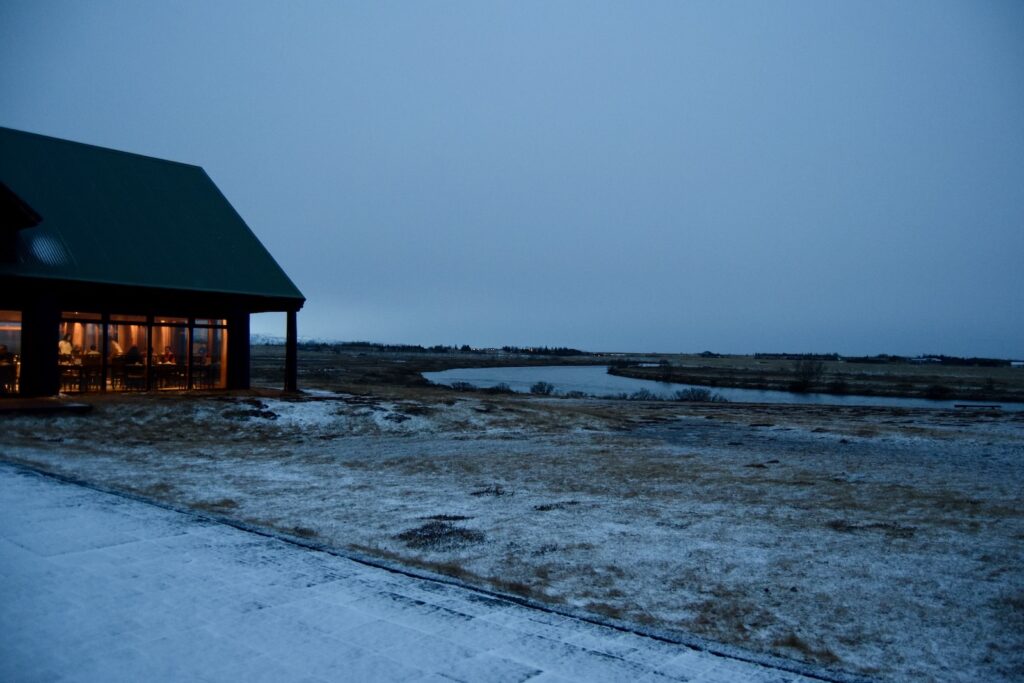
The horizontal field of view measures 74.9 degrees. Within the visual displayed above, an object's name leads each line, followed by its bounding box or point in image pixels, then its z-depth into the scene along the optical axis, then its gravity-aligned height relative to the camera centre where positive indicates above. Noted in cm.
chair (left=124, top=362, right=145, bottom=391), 1920 -97
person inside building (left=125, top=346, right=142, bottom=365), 1919 -39
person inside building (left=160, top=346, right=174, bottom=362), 1992 -36
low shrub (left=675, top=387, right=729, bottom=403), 3378 -247
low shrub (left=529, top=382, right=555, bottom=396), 3939 -241
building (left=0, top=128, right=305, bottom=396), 1688 +180
